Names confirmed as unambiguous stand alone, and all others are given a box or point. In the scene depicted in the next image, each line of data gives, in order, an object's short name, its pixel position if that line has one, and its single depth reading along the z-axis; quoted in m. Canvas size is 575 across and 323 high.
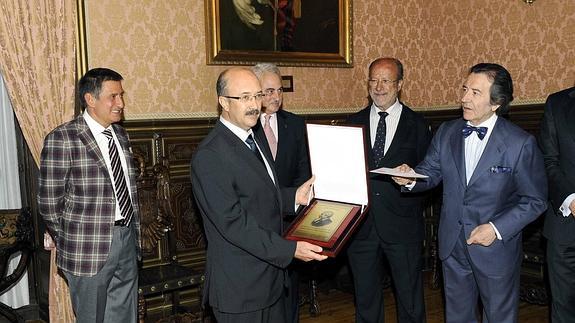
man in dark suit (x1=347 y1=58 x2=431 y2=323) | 3.95
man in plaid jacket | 3.39
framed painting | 4.89
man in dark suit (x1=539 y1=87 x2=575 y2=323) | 3.38
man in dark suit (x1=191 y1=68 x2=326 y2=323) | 2.62
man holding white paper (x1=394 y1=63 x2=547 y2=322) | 3.08
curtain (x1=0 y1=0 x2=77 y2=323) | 4.12
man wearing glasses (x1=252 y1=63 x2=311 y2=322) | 3.81
